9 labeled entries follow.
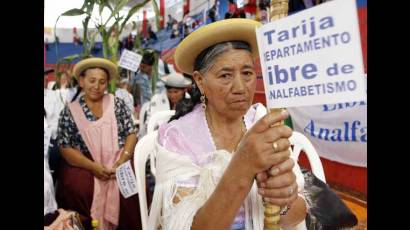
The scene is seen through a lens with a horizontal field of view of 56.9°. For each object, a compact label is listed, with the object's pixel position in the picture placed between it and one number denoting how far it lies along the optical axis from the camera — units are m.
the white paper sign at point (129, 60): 2.78
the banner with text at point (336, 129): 2.71
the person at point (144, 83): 3.77
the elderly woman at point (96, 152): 2.32
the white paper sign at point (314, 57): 0.57
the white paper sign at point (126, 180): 1.89
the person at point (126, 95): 4.04
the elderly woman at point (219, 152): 0.78
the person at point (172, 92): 3.48
